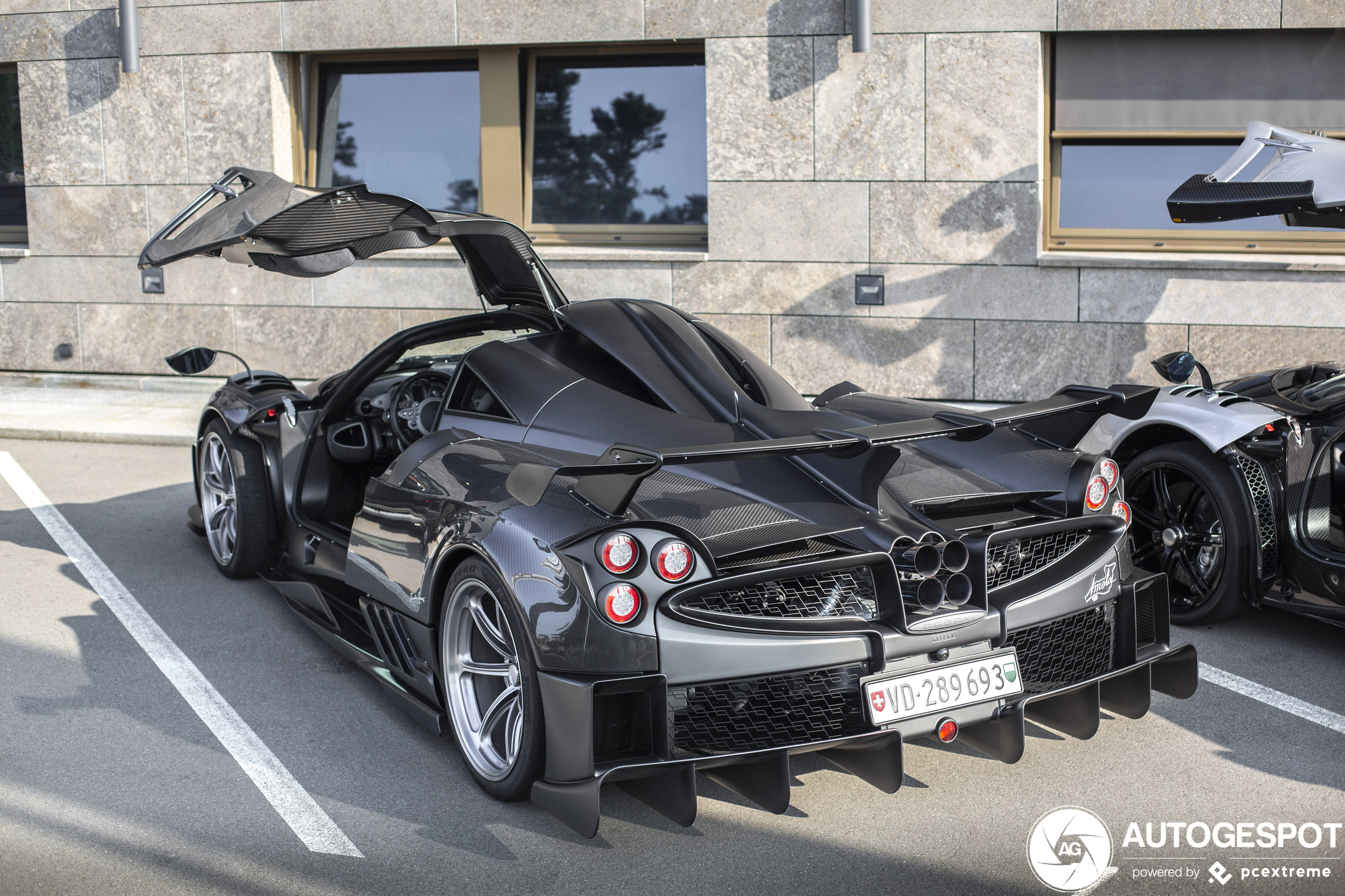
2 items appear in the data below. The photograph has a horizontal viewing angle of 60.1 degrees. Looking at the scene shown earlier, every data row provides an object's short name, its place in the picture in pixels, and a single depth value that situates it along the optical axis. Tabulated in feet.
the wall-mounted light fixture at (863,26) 30.45
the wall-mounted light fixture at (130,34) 35.14
